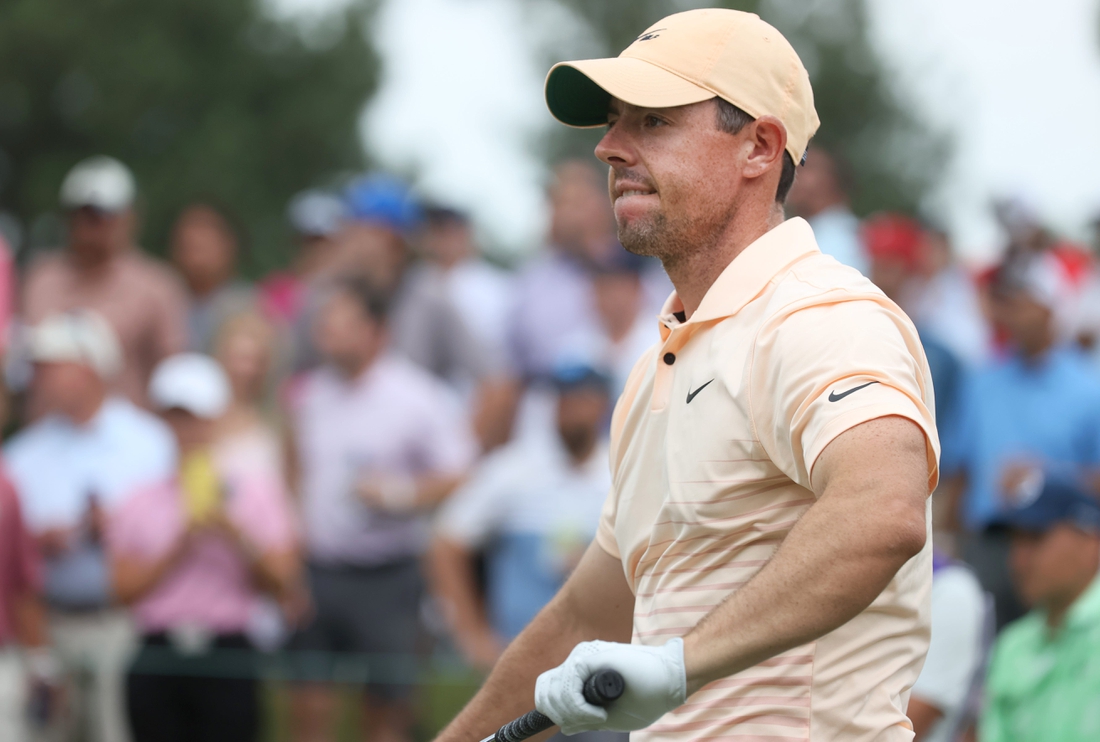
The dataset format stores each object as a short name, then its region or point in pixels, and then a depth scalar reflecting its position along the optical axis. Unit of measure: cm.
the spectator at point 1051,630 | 1052
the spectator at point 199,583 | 1360
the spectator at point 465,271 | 1886
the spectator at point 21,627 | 1369
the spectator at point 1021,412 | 1464
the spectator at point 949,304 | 1739
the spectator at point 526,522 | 1361
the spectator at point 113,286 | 1684
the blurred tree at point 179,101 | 6091
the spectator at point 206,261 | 1819
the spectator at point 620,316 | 1498
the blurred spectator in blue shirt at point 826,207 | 1500
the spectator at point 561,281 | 1603
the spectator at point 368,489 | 1461
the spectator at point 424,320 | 1700
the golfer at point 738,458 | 473
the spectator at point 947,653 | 1011
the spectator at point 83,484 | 1427
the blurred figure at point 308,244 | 1917
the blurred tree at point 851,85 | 8569
